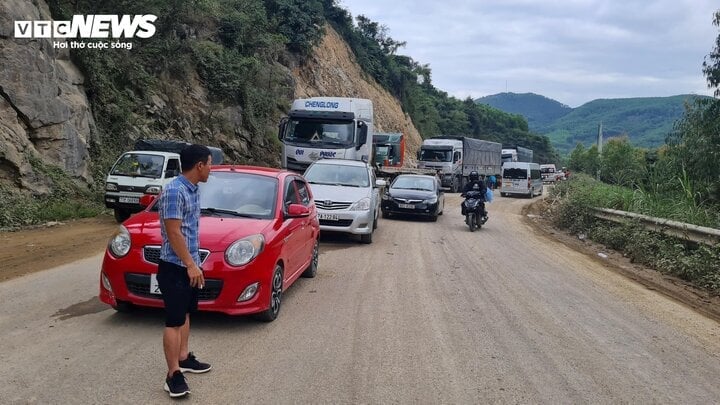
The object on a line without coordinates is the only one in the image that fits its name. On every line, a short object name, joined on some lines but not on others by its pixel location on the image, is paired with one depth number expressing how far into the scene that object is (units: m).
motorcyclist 16.28
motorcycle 16.03
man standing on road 3.87
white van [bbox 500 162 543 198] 37.53
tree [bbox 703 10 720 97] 14.76
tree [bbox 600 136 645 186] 15.84
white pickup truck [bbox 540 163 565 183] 63.35
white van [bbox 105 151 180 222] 14.02
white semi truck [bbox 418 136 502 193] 35.91
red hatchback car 5.41
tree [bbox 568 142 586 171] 86.01
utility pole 54.81
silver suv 11.87
